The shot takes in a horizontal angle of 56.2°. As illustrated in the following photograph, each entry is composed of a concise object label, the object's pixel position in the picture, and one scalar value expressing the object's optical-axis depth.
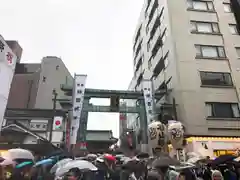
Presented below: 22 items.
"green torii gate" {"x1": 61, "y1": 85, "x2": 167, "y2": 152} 20.61
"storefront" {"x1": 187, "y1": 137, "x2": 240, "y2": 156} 17.25
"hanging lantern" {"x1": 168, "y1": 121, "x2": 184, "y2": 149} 11.89
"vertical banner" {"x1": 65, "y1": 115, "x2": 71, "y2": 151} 18.11
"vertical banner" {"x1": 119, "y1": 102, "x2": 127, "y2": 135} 38.34
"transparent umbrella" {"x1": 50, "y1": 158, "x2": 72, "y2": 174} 7.59
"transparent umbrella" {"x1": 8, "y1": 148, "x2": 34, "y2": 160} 7.68
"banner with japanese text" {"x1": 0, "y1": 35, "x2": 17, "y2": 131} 5.99
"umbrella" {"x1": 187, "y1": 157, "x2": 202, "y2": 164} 9.35
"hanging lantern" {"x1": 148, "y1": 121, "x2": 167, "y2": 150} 11.88
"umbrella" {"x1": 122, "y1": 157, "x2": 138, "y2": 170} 7.32
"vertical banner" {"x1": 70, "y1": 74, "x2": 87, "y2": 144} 17.64
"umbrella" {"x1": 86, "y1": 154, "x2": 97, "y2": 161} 9.98
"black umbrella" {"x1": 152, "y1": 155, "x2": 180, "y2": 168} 6.96
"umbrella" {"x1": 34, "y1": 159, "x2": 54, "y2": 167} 7.67
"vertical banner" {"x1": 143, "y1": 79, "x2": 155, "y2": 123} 18.86
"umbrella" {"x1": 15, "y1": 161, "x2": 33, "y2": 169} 6.13
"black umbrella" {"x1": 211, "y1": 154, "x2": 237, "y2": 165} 8.48
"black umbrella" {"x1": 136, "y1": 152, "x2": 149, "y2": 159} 9.01
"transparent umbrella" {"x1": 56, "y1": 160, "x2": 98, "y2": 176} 6.45
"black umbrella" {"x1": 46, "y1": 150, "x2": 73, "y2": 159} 9.88
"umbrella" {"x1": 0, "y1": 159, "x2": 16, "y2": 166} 5.87
